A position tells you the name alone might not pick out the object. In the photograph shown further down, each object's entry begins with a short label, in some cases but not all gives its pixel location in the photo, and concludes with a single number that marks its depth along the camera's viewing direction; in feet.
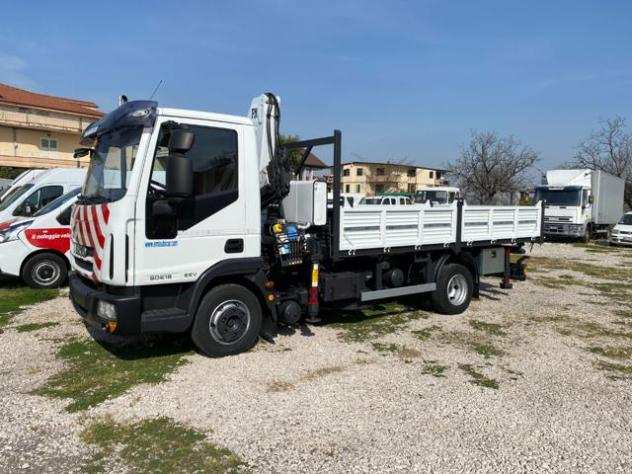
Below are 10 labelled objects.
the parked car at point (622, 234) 74.08
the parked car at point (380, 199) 41.19
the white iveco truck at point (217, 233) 16.55
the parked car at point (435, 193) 77.02
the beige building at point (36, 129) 146.10
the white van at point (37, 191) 33.78
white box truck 78.18
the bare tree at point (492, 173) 125.59
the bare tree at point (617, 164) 129.06
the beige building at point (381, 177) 178.70
